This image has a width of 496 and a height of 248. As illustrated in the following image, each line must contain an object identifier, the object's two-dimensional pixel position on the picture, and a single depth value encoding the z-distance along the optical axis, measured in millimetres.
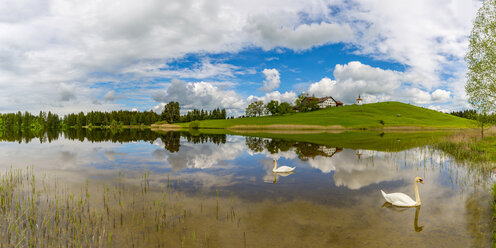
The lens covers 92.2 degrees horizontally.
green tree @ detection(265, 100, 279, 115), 150625
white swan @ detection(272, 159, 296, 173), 17906
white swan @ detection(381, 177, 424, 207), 10914
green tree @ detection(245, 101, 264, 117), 175625
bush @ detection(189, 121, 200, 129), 119188
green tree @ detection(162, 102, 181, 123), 162625
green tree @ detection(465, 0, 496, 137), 28828
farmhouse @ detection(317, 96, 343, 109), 191838
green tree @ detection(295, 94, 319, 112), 162388
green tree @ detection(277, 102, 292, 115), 148212
